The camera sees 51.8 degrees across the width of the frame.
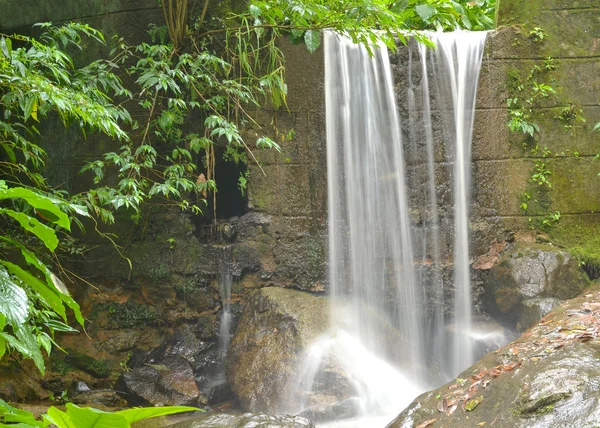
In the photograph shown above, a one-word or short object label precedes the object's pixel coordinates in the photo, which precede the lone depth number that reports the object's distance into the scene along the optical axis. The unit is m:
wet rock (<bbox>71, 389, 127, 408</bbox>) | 5.36
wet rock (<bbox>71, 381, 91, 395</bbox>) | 5.57
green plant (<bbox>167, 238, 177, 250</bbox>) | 6.32
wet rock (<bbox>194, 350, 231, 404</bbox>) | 5.71
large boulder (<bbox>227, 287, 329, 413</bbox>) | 5.39
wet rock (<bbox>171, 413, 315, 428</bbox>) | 3.78
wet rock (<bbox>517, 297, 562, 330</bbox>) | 5.57
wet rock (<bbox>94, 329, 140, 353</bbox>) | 5.98
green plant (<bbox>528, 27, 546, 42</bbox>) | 6.60
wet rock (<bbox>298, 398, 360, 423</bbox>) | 5.01
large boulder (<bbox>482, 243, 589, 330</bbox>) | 5.81
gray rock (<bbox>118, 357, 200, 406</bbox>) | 5.52
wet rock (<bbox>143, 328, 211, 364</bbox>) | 5.96
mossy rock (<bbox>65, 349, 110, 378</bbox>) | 5.79
